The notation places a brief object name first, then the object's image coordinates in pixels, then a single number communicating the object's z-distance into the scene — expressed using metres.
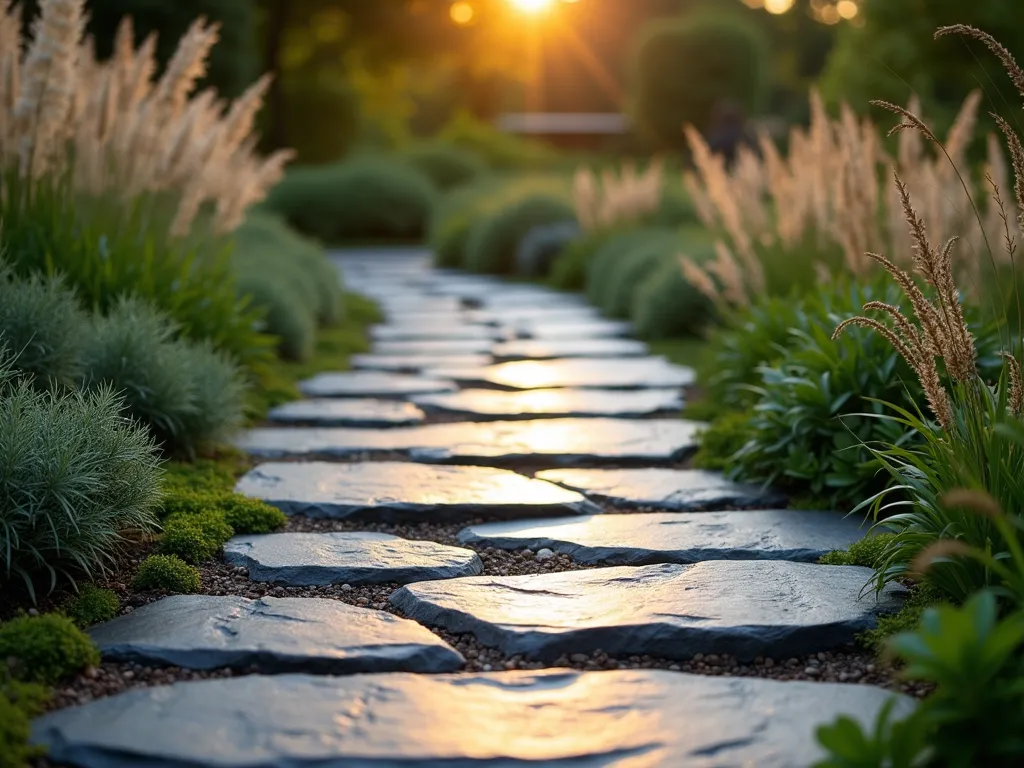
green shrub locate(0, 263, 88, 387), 3.28
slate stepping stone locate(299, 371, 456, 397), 5.03
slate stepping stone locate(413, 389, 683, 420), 4.60
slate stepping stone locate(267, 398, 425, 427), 4.45
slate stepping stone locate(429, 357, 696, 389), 5.18
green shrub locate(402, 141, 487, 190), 19.23
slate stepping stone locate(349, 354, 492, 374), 5.71
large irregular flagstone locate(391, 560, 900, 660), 2.23
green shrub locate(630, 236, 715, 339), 6.57
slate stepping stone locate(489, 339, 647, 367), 6.06
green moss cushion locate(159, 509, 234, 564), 2.76
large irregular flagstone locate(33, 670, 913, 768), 1.76
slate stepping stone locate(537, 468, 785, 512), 3.36
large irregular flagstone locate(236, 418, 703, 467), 3.88
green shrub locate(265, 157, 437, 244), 14.62
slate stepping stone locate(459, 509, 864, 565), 2.81
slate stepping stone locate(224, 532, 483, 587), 2.66
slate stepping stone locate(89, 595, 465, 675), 2.14
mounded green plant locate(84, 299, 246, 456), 3.47
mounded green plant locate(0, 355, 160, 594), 2.35
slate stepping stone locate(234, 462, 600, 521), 3.21
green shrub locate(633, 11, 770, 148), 21.28
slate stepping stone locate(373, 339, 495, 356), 6.16
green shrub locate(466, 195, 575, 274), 10.66
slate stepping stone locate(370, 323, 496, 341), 6.75
